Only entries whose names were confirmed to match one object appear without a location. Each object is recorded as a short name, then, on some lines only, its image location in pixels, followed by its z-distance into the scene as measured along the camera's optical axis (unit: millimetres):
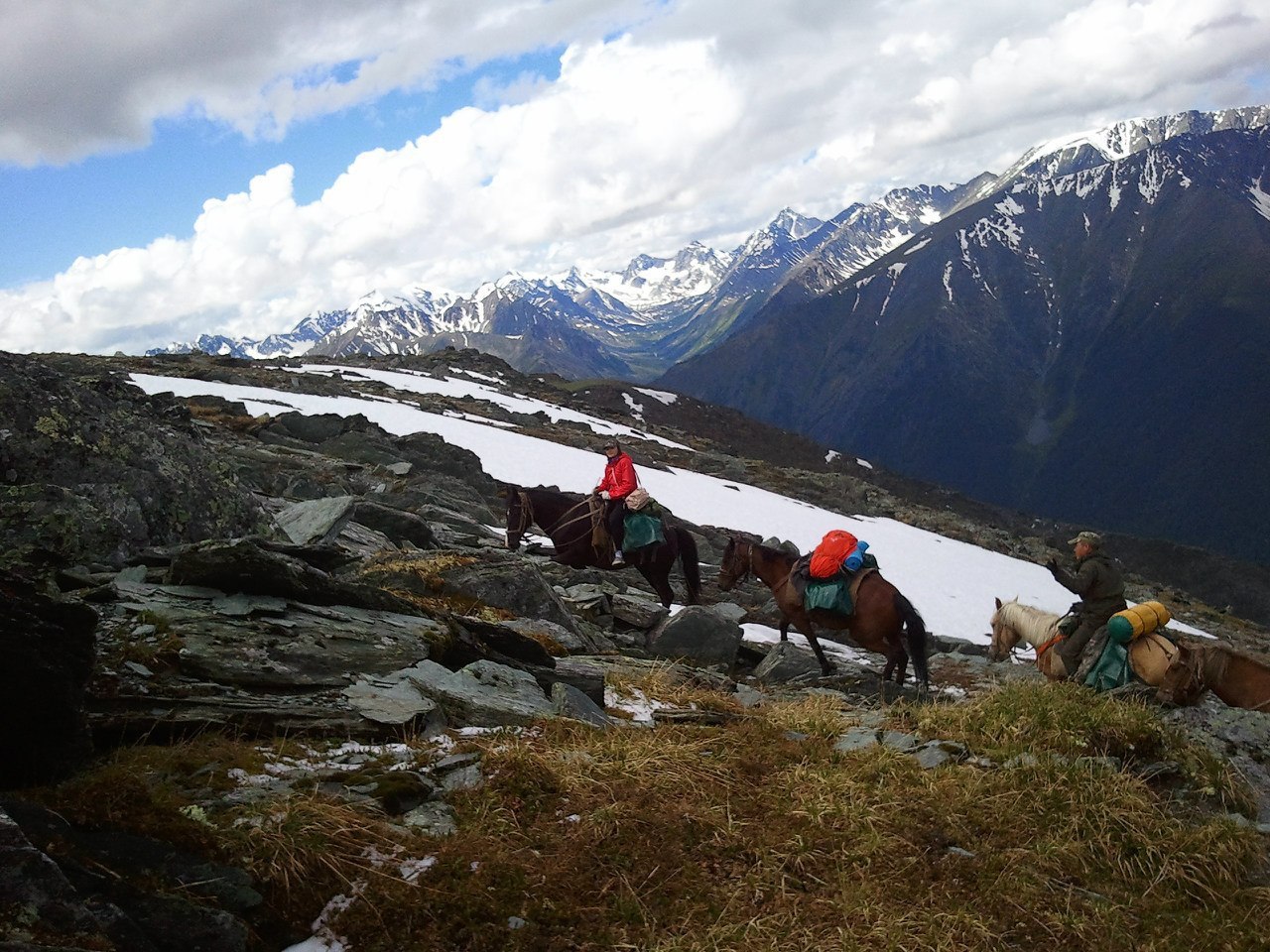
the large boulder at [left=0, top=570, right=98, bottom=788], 4246
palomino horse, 13836
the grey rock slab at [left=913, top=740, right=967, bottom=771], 7059
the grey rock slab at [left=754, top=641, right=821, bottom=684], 13273
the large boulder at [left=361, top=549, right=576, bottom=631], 11164
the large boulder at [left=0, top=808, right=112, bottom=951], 3219
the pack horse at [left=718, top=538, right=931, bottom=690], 14297
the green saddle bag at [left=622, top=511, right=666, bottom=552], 18062
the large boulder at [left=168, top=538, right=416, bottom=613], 7152
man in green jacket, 12758
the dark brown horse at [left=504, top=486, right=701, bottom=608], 18250
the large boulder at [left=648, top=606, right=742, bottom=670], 13375
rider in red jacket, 18438
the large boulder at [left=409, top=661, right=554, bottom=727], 6758
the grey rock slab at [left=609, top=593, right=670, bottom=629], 14742
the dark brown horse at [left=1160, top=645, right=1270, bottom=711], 10992
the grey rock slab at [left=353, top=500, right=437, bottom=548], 16109
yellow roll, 11156
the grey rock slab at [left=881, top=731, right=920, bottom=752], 7418
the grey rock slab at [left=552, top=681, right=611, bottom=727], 7206
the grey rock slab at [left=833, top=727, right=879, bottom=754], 7363
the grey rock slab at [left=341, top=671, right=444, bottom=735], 6207
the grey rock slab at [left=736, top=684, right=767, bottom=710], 9477
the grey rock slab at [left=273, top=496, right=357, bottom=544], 12234
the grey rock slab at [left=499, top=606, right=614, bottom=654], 10445
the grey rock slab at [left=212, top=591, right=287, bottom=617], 6875
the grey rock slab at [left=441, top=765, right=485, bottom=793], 5496
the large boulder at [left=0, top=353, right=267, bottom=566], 7688
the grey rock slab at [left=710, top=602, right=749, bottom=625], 16266
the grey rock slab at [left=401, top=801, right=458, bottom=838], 4992
